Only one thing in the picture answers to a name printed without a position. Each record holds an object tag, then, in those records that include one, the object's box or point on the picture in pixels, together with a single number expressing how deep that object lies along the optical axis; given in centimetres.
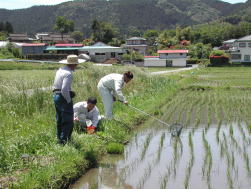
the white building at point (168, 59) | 5088
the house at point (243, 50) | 5016
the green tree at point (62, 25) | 8556
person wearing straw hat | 565
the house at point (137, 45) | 7068
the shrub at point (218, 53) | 4562
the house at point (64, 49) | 5694
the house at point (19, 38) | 8119
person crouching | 704
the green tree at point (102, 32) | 8350
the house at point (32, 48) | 5609
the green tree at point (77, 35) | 12334
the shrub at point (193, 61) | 5348
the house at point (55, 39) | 8966
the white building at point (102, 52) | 5619
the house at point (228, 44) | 7675
